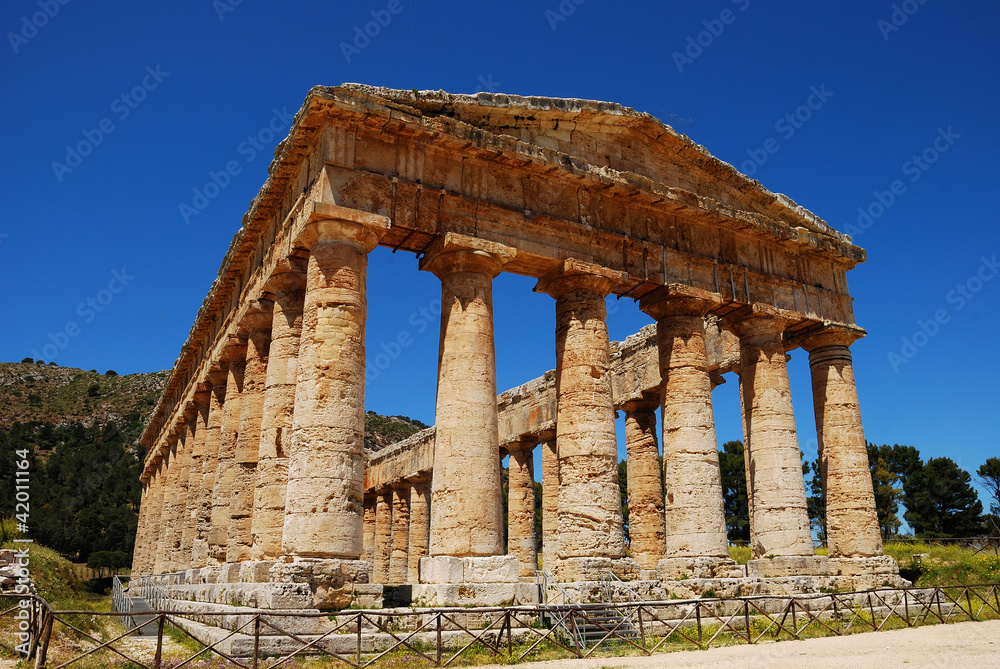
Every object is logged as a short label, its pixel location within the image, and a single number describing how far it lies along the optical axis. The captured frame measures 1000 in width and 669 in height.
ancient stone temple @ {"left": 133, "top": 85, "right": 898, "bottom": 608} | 13.24
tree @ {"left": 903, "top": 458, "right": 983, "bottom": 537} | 43.96
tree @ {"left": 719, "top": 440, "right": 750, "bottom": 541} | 46.12
